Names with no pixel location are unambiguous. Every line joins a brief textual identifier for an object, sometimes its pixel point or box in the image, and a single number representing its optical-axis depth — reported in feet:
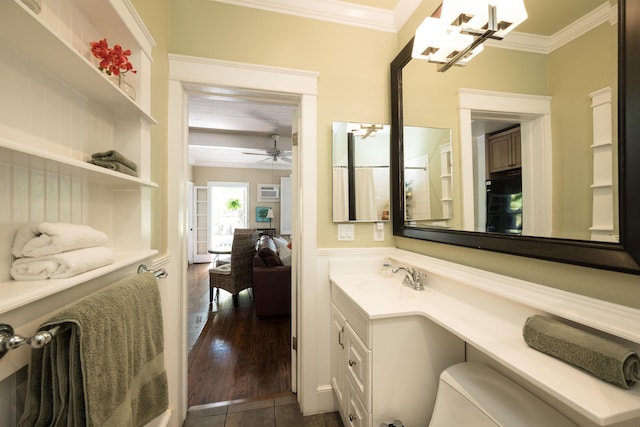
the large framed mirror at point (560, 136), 2.21
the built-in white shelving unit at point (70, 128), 1.97
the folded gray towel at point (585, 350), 1.98
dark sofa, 9.66
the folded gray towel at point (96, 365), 1.98
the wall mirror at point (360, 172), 5.58
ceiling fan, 13.77
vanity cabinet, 3.63
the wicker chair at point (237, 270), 10.79
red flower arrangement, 2.80
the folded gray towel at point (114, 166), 2.83
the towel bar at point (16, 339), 1.60
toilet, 2.58
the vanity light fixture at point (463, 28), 3.33
